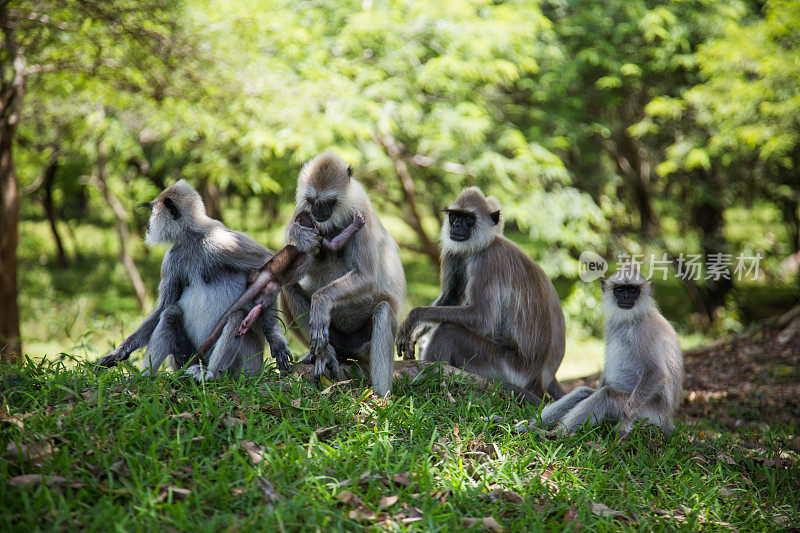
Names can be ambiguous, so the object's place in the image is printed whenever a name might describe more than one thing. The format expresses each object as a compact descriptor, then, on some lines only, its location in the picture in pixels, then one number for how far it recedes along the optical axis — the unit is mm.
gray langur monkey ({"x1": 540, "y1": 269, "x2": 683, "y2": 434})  4020
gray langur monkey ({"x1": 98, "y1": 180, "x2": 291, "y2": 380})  3988
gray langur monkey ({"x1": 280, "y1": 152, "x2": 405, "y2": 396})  3904
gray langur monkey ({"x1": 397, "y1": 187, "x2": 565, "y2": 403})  4566
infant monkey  4016
